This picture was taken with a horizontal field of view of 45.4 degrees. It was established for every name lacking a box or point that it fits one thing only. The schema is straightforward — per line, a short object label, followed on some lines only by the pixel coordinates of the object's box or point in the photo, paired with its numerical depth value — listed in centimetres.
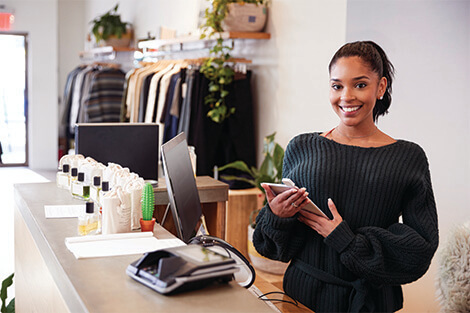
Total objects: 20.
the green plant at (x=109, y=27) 799
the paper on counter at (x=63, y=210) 225
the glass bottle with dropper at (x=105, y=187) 207
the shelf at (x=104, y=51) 774
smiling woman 182
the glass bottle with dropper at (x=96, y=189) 222
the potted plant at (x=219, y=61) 460
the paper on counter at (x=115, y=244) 174
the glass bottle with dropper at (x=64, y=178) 269
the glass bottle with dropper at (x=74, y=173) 253
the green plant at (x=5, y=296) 290
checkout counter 135
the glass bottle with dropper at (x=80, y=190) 249
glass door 971
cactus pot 198
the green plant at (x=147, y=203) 198
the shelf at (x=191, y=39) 464
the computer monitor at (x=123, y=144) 287
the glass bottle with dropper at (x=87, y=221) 196
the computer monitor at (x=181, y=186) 197
